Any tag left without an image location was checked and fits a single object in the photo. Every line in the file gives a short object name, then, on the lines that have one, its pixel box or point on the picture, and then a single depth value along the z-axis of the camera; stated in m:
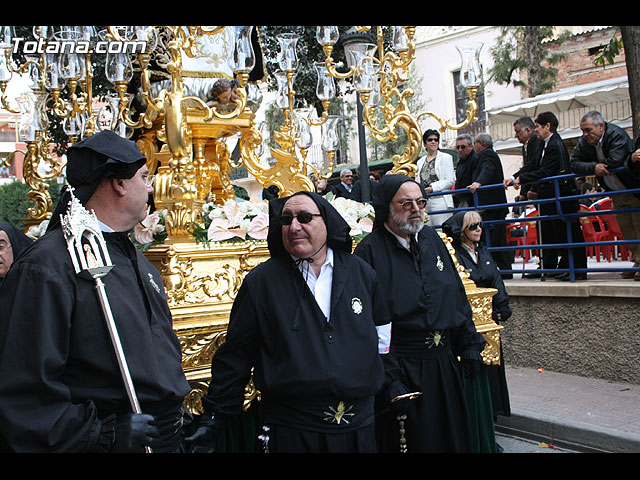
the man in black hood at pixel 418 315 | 4.39
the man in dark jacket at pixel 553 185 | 8.08
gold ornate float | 4.22
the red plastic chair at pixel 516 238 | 13.86
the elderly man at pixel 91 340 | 2.23
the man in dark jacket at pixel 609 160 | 7.23
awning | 14.23
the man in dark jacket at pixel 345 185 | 10.88
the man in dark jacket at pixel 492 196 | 9.09
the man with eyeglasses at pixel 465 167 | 9.60
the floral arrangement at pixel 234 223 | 4.62
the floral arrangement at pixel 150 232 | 4.62
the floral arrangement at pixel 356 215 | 5.23
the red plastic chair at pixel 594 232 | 11.15
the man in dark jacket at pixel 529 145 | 8.47
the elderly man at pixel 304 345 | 3.24
